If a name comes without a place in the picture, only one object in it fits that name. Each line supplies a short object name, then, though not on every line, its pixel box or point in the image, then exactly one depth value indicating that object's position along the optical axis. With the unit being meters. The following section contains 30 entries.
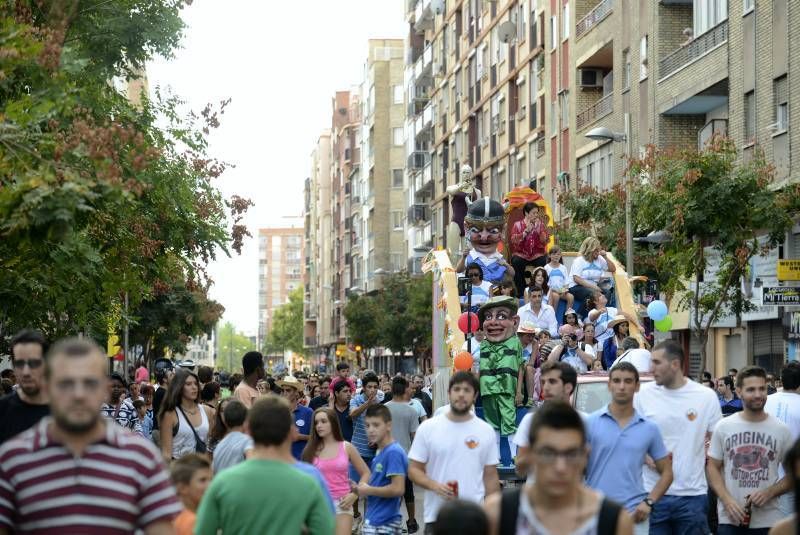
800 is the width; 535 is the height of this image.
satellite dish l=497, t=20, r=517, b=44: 58.34
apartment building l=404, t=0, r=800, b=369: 32.09
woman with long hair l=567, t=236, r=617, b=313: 19.08
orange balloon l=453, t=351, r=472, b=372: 16.27
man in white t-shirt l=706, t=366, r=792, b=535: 10.34
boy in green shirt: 6.85
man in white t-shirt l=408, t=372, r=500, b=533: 10.47
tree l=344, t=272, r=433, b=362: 65.76
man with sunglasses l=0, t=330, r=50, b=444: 8.63
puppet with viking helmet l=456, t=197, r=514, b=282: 19.00
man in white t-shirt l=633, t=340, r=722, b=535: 10.66
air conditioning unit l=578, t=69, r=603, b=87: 48.69
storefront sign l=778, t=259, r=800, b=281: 25.30
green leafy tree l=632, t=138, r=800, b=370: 28.11
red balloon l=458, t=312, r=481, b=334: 17.12
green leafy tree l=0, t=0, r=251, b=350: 12.71
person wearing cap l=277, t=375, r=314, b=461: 15.67
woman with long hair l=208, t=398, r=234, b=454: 12.66
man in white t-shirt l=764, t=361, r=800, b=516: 11.29
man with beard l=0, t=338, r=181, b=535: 5.95
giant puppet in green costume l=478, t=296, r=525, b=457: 14.60
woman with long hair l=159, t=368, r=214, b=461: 12.85
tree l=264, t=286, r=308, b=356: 168.00
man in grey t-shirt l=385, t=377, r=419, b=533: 16.72
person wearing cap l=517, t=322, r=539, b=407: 16.67
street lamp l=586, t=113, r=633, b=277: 30.51
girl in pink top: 12.20
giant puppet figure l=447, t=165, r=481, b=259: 21.41
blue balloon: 19.06
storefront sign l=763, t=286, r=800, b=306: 25.08
